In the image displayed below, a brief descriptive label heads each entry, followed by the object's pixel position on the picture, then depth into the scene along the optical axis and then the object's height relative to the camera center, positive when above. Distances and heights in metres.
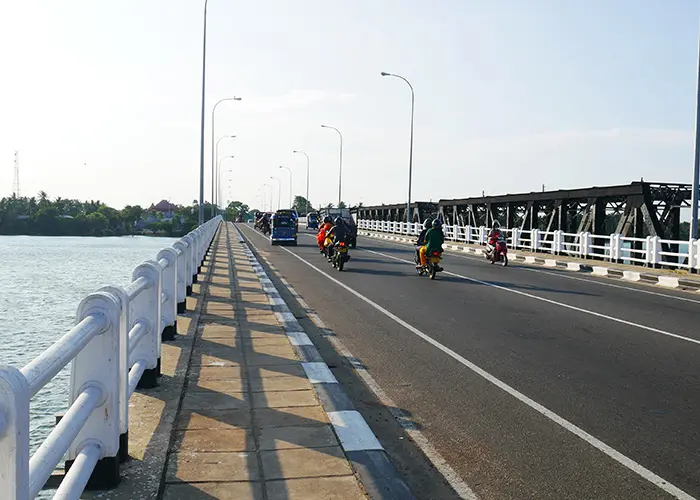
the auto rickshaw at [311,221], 80.81 +0.17
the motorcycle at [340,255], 22.56 -0.97
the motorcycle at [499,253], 26.97 -0.97
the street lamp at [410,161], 50.62 +4.35
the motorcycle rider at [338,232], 23.07 -0.28
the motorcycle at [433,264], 20.19 -1.06
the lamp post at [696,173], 22.02 +1.70
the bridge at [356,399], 4.09 -1.52
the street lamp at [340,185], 73.62 +3.77
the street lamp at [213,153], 51.24 +4.99
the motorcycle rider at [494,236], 27.16 -0.37
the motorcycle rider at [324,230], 27.36 -0.28
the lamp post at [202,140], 34.50 +3.78
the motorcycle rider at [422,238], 20.89 -0.37
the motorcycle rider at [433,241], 20.36 -0.44
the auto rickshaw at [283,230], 40.84 -0.44
